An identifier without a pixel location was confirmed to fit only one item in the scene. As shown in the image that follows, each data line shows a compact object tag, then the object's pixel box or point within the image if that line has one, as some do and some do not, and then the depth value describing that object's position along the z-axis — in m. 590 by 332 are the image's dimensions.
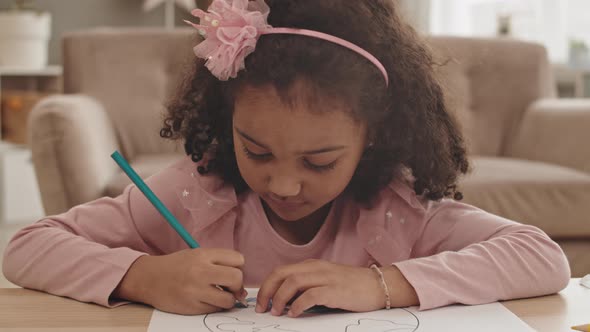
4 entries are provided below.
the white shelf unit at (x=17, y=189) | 3.30
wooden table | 0.68
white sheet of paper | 0.67
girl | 0.74
